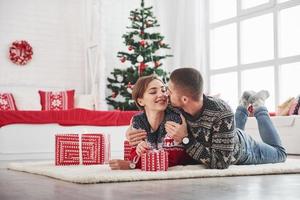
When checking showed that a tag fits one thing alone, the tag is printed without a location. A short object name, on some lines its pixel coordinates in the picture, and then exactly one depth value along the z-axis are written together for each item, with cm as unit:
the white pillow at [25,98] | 645
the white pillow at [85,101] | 665
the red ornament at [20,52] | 664
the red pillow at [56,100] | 641
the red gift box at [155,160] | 234
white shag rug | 206
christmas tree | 652
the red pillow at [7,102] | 618
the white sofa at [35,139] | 471
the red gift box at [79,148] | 298
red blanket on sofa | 475
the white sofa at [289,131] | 465
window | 595
